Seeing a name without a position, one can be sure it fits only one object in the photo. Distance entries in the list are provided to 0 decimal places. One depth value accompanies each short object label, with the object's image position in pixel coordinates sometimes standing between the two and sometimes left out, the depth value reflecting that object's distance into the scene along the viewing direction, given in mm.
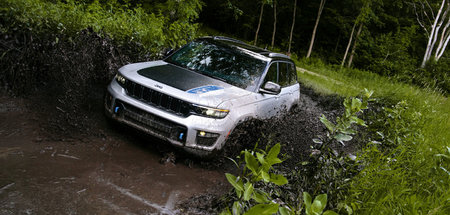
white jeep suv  4004
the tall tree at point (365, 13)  22809
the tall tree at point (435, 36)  23172
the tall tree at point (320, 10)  26370
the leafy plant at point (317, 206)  2031
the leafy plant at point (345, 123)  3399
